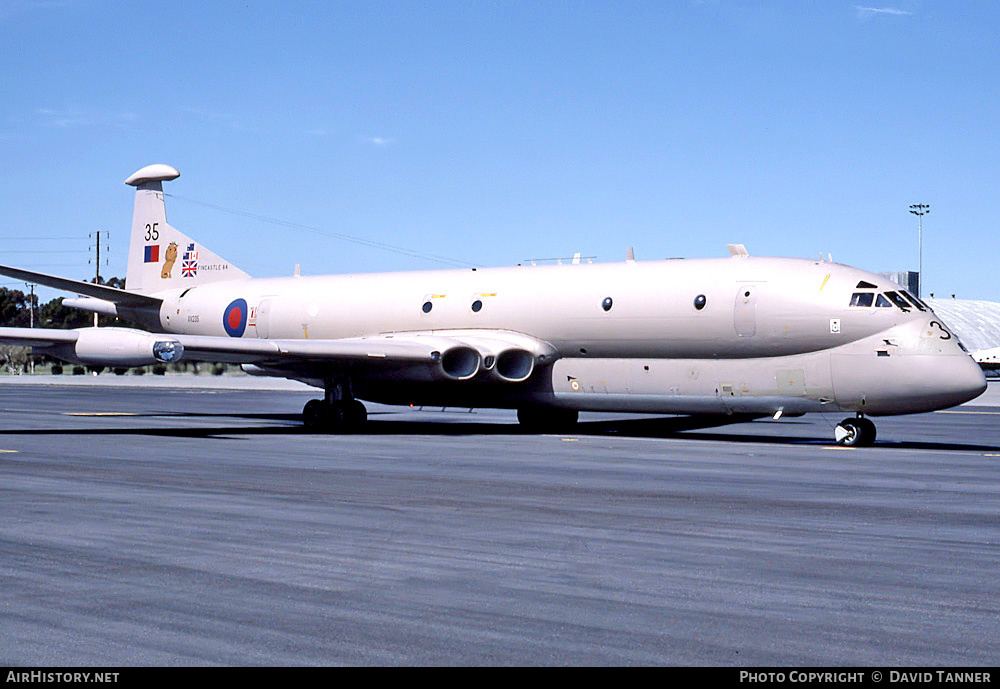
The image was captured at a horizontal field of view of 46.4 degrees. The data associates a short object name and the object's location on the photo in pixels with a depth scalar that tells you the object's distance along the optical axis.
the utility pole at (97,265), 103.10
